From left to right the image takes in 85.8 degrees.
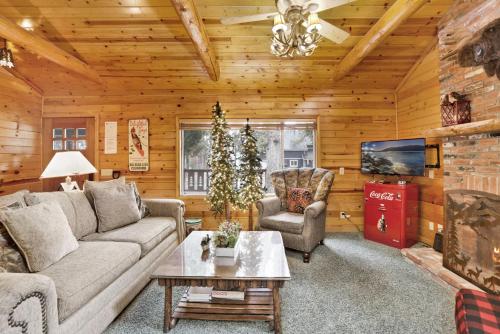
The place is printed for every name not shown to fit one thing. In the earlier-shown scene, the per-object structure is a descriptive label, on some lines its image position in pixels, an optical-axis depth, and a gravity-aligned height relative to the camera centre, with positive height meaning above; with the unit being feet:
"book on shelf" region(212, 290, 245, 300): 6.89 -3.29
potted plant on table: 7.25 -2.01
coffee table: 6.19 -2.57
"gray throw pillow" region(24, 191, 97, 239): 8.25 -1.41
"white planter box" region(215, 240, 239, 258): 7.23 -2.29
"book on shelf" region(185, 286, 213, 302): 6.99 -3.37
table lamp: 10.27 +0.01
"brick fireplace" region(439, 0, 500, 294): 7.72 -0.04
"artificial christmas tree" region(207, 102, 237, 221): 13.55 +0.00
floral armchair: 10.80 -1.95
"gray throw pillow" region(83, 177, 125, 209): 9.53 -0.73
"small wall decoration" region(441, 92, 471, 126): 8.80 +1.94
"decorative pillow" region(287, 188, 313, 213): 12.37 -1.49
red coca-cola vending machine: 12.00 -2.13
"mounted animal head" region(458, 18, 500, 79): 7.60 +3.56
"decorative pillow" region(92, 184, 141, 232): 9.30 -1.45
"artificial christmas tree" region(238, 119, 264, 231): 13.51 -0.25
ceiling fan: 6.48 +3.70
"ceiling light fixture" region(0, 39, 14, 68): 9.74 +3.96
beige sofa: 4.24 -2.32
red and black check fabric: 3.86 -2.21
